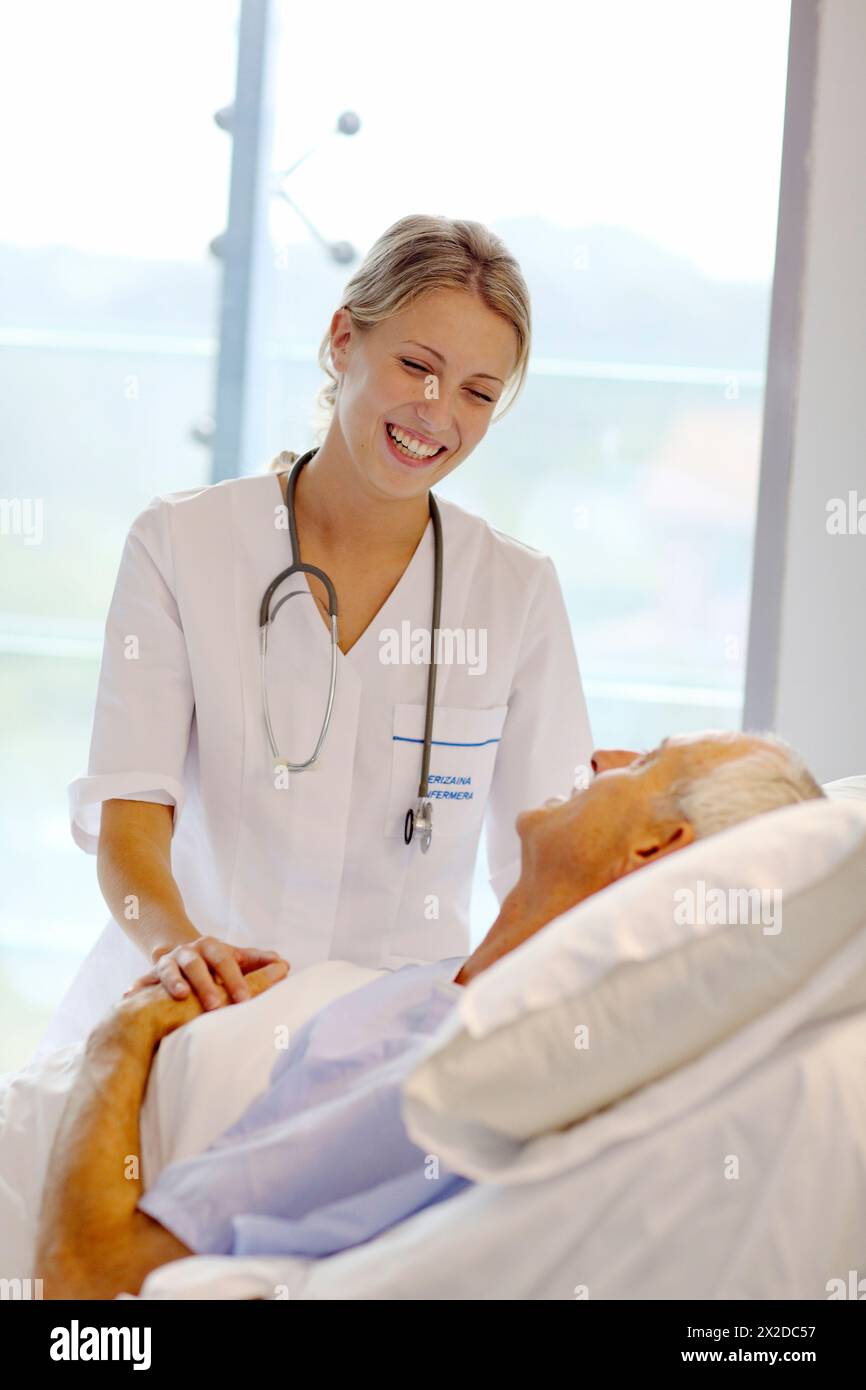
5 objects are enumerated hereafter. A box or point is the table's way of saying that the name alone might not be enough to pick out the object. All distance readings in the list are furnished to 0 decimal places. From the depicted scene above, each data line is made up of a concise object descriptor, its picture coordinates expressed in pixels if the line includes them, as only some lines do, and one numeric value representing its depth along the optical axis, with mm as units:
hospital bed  786
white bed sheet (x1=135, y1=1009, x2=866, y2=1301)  789
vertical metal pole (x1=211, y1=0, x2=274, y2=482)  2725
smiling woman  1596
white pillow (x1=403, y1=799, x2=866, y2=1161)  776
